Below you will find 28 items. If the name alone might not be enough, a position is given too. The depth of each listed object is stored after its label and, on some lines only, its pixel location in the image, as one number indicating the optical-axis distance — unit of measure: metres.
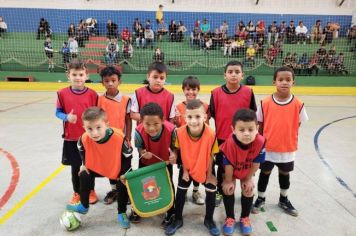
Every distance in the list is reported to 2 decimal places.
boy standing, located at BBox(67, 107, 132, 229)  2.54
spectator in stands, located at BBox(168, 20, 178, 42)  13.91
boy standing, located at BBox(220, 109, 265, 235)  2.41
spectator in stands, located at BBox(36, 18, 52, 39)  14.02
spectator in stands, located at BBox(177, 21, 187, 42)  13.91
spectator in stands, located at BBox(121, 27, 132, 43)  13.32
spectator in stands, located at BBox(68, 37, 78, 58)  12.28
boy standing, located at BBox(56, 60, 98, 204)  2.89
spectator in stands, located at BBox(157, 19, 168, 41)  13.88
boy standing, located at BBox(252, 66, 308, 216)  2.81
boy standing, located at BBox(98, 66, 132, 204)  3.00
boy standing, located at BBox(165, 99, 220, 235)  2.48
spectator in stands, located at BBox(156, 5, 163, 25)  14.66
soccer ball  2.62
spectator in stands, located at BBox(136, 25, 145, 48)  13.25
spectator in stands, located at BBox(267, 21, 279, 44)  13.22
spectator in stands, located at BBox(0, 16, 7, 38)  13.95
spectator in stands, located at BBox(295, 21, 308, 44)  13.46
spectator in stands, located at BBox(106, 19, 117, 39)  14.09
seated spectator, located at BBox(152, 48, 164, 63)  12.30
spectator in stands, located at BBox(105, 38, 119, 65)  12.54
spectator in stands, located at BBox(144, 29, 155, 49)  13.48
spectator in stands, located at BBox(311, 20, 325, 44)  13.34
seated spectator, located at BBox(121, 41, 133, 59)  12.63
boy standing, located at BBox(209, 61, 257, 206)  2.94
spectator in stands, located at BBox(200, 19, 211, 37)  14.41
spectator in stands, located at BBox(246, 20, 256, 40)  13.40
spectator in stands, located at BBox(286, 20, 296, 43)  13.33
